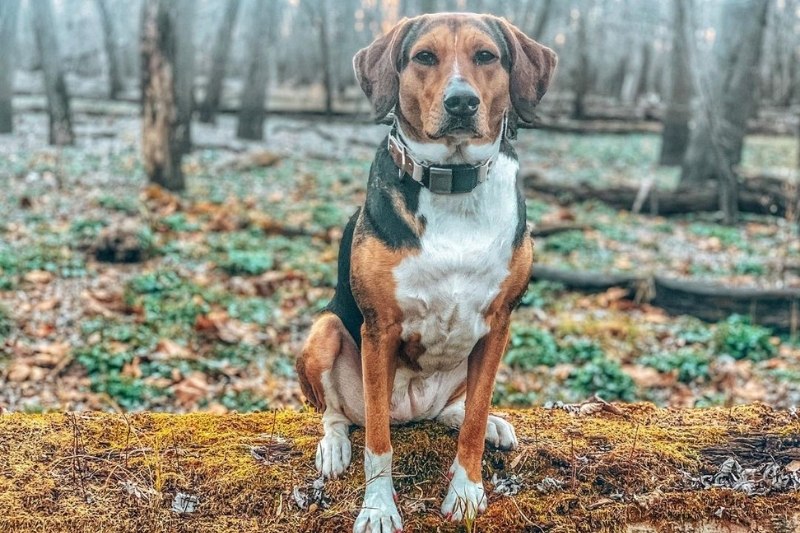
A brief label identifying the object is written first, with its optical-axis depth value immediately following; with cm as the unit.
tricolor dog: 294
